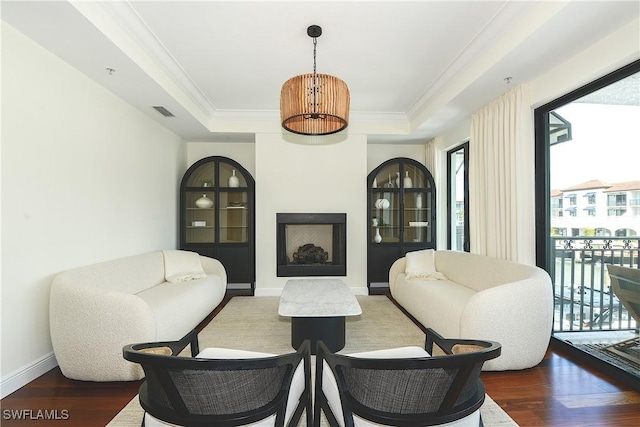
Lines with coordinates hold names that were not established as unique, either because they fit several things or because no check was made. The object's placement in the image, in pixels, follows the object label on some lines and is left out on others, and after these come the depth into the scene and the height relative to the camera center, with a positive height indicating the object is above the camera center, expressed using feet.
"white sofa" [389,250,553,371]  7.72 -2.41
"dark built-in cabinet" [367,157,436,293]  16.46 +0.33
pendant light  7.77 +2.98
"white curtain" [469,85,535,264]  10.01 +1.34
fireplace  15.58 -1.32
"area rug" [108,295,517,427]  9.55 -3.72
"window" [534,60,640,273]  7.57 +1.71
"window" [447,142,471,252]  14.93 +1.00
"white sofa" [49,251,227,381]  7.21 -2.47
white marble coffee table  8.55 -2.52
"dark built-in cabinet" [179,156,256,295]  15.66 +0.17
